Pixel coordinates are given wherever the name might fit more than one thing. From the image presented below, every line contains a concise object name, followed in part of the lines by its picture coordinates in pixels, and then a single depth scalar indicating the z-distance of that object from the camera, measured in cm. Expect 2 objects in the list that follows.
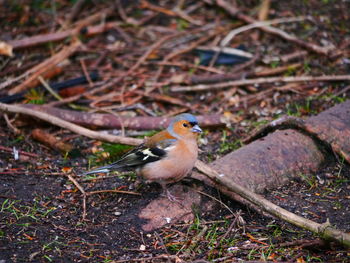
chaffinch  805
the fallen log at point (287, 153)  841
